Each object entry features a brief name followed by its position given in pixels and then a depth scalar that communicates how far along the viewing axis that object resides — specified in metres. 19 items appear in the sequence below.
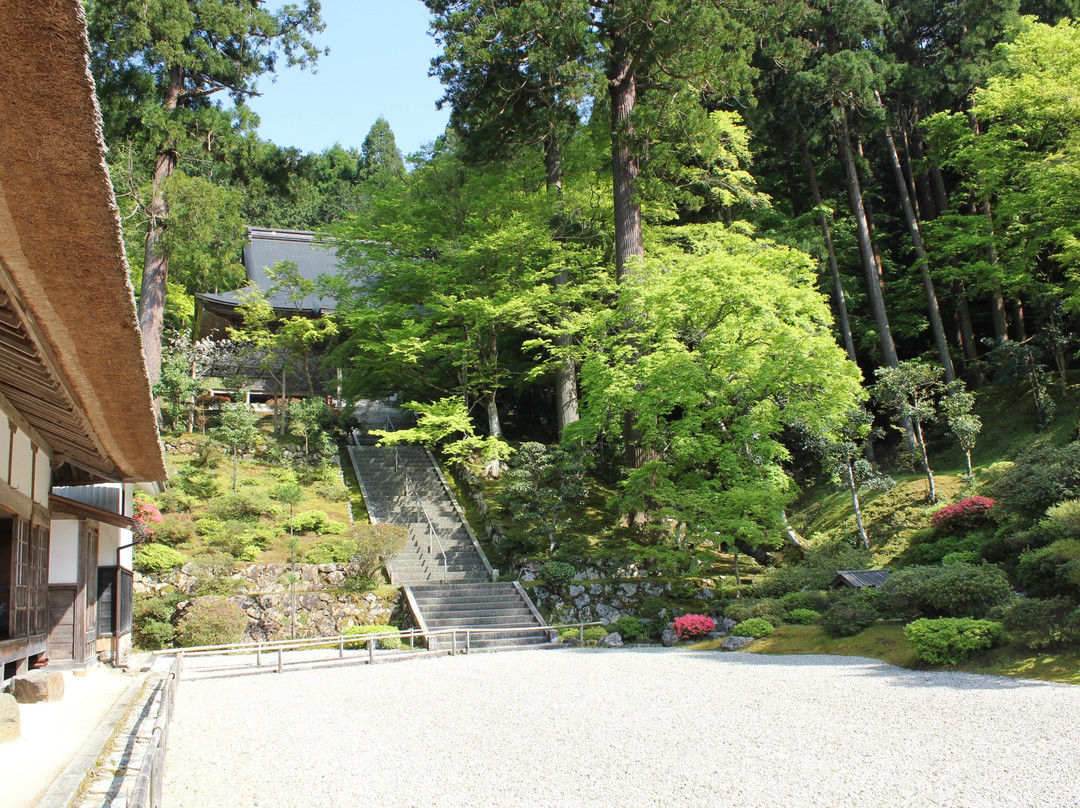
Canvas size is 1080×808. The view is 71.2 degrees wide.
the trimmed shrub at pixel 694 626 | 13.73
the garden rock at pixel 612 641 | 13.98
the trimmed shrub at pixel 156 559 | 14.73
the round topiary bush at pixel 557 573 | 15.98
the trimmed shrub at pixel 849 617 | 11.78
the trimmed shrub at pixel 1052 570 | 9.47
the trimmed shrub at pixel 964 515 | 14.20
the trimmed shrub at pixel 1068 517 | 10.63
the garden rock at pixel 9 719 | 5.36
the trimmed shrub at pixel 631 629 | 14.20
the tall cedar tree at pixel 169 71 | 17.98
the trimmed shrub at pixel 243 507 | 17.63
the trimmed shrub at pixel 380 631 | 14.22
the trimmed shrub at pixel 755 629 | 12.73
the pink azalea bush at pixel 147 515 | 15.87
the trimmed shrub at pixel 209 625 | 13.63
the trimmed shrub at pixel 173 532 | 16.02
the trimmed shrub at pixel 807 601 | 13.64
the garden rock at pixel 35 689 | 7.01
